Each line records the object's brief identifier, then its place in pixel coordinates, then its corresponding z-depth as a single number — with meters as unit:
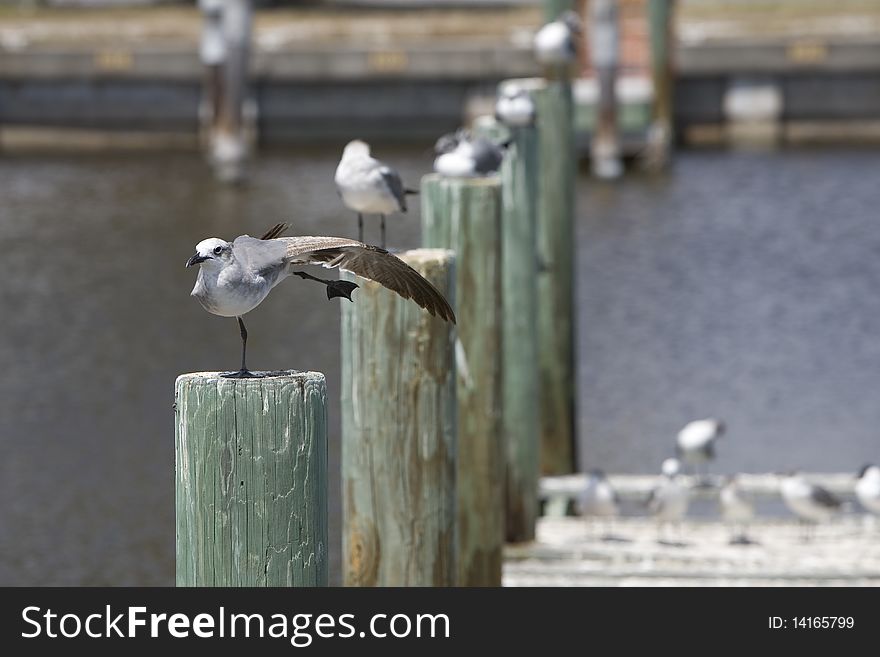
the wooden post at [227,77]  51.56
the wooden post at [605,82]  51.31
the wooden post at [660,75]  55.16
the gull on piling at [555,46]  31.30
